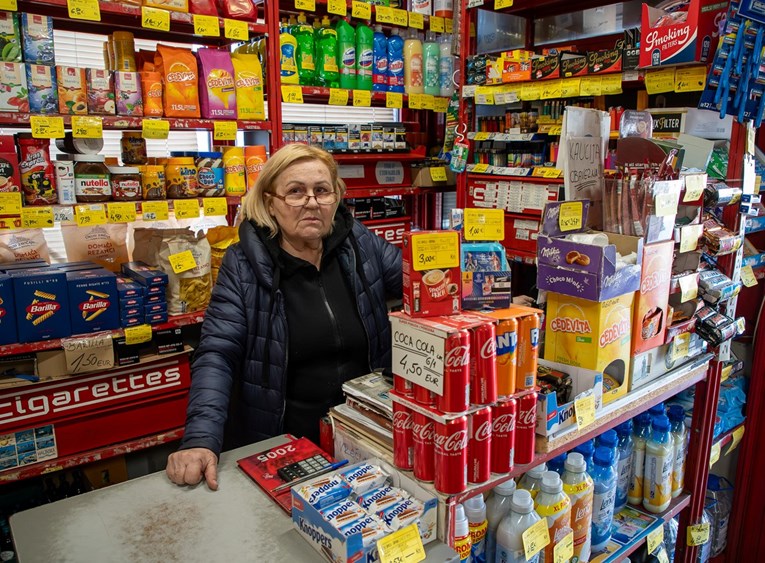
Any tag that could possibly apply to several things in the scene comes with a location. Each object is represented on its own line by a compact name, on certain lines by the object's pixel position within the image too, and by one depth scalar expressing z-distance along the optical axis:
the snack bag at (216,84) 3.06
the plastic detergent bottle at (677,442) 2.11
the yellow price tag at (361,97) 4.00
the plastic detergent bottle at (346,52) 3.97
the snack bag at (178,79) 2.96
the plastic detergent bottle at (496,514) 1.53
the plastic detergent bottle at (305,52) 3.81
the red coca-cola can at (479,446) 1.29
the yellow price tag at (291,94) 3.54
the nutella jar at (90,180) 2.77
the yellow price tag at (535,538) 1.43
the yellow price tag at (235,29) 3.09
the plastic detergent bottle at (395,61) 4.21
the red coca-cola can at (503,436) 1.34
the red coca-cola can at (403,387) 1.31
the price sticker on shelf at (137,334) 2.81
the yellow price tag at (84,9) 2.62
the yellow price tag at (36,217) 2.61
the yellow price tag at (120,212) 2.81
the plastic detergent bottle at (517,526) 1.47
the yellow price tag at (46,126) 2.58
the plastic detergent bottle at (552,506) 1.54
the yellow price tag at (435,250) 1.28
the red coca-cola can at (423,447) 1.29
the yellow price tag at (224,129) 3.10
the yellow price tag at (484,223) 1.44
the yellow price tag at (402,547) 1.17
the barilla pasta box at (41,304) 2.53
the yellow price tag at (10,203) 2.56
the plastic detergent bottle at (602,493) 1.82
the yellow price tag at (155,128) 2.87
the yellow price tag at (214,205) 3.08
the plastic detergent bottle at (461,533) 1.34
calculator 1.51
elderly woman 2.10
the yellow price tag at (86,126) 2.69
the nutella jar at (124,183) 2.86
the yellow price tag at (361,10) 3.91
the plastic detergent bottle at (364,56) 4.02
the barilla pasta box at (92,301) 2.66
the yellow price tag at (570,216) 1.71
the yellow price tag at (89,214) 2.73
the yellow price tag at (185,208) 2.99
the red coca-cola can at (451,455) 1.24
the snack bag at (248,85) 3.20
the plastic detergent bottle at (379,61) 4.14
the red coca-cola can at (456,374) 1.20
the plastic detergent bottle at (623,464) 1.98
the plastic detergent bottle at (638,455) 2.05
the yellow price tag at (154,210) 2.89
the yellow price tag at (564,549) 1.55
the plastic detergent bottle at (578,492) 1.66
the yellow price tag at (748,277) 2.66
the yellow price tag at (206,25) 2.97
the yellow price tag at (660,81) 2.74
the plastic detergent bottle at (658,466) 2.02
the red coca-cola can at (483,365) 1.26
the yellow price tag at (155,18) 2.79
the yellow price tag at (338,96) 3.88
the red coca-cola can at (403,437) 1.33
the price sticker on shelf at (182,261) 2.93
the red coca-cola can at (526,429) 1.39
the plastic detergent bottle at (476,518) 1.47
